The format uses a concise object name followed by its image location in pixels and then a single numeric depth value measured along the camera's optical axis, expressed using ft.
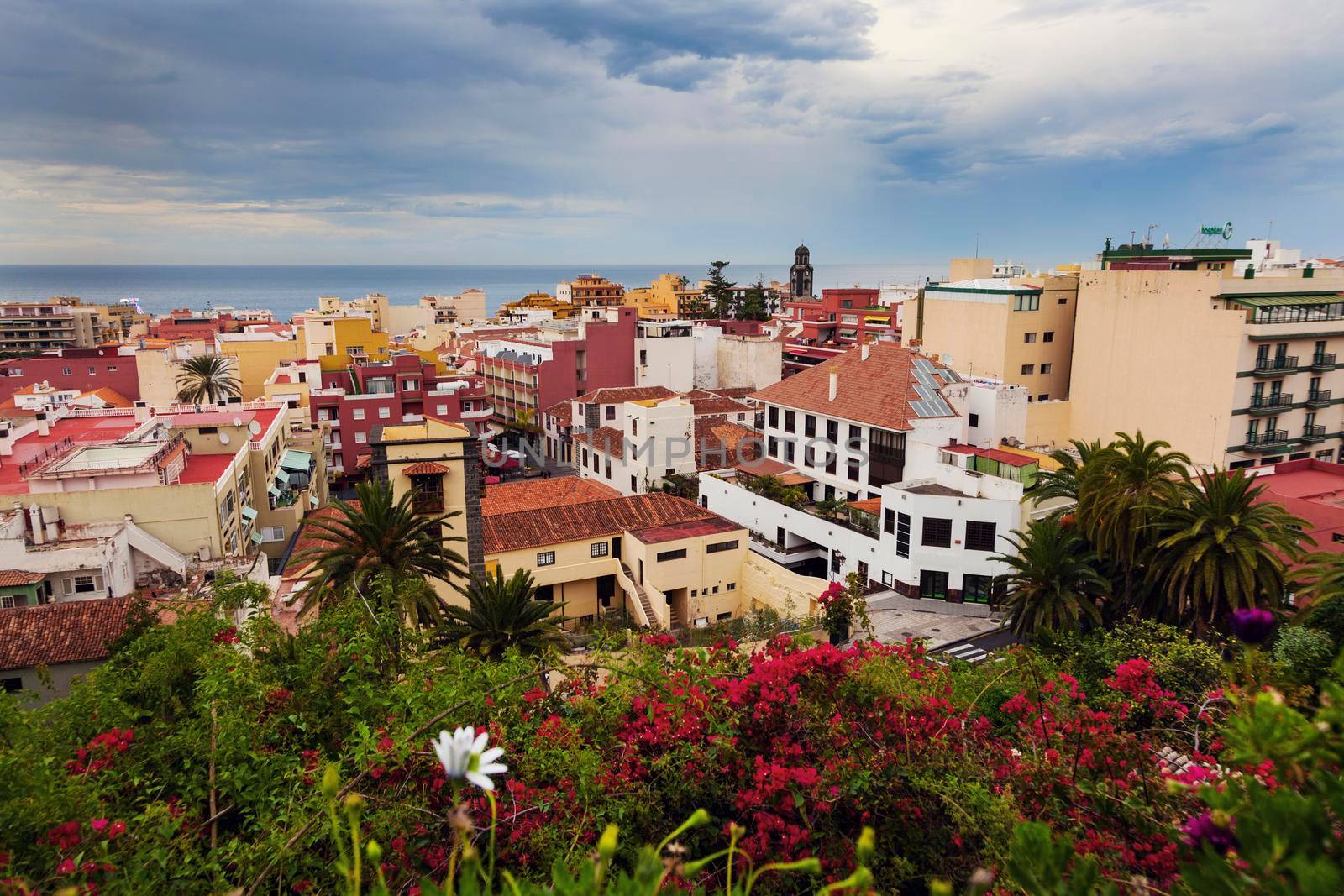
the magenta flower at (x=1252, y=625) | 20.31
